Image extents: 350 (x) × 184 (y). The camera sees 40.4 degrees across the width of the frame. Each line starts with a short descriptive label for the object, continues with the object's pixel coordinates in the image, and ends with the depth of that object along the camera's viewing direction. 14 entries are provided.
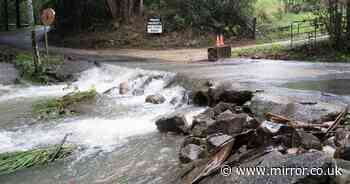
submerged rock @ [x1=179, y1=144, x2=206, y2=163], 6.88
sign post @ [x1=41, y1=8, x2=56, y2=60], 16.50
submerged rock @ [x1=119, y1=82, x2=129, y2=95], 14.10
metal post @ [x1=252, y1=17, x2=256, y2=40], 24.77
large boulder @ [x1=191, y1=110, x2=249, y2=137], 7.59
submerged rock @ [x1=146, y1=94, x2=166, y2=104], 12.38
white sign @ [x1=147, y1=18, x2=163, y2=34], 24.14
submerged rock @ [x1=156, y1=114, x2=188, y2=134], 8.94
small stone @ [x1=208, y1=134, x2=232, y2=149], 6.76
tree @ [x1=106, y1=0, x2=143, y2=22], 25.80
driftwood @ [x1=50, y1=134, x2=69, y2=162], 7.79
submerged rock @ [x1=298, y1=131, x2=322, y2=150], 5.95
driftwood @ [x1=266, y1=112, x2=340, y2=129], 6.75
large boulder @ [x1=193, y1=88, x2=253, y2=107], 9.86
